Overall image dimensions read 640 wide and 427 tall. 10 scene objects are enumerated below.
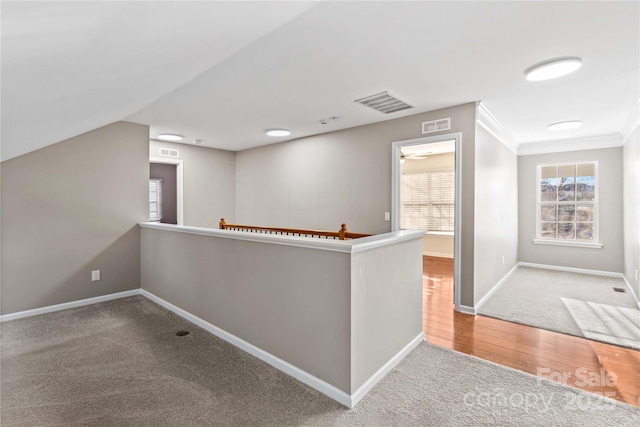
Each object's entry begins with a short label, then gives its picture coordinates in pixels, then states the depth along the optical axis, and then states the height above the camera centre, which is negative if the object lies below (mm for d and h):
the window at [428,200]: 7004 +230
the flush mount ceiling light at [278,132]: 4680 +1250
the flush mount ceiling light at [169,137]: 4773 +1206
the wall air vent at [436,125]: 3531 +1046
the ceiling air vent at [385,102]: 3198 +1241
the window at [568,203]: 5211 +128
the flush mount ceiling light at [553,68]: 2330 +1175
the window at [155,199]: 5609 +186
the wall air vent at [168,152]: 5180 +1018
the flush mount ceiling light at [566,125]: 4094 +1219
